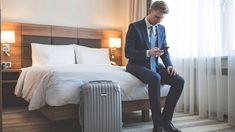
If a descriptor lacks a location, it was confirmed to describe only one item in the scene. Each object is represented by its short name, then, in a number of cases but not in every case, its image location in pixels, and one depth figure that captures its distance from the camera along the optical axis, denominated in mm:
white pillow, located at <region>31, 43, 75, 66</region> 3689
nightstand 3664
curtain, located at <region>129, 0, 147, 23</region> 4242
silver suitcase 2105
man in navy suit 2227
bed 2234
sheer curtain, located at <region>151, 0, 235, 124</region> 2877
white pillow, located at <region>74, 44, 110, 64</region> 3986
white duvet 2176
